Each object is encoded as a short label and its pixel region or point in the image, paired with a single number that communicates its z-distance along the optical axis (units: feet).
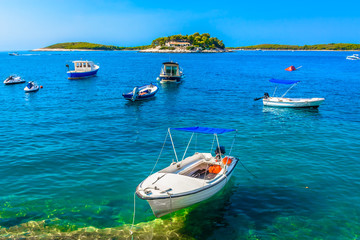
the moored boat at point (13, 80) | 211.00
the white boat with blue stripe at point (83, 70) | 245.65
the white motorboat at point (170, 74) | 220.02
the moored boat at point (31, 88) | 177.12
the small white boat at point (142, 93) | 147.95
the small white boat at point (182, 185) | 42.50
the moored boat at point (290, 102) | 128.98
